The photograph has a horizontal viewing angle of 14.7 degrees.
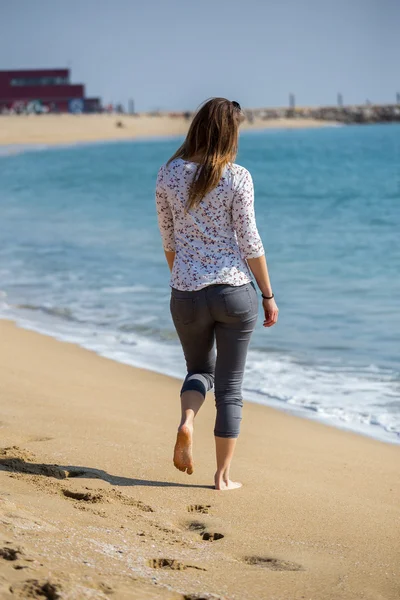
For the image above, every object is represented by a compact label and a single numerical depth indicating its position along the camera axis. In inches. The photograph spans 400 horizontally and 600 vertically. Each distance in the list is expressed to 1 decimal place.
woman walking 251.0
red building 7668.1
